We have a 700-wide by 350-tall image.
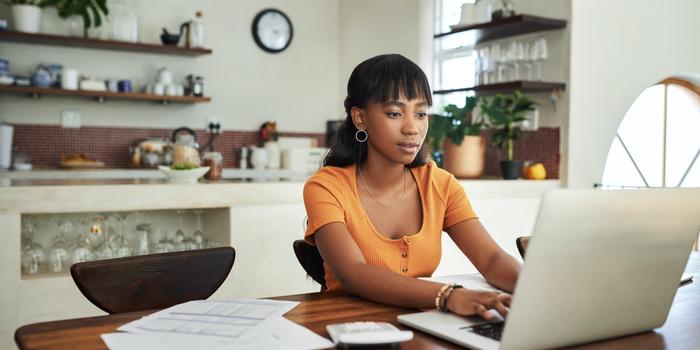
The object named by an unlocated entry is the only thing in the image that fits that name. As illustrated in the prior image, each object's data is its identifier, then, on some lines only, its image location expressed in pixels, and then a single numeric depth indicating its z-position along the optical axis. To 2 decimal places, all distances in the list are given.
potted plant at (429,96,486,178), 3.87
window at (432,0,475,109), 5.07
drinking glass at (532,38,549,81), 3.80
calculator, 0.97
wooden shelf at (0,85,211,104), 4.92
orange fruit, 3.85
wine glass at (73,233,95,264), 2.73
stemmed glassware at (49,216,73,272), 2.70
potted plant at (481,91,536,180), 3.79
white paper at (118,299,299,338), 1.07
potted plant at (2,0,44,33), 4.96
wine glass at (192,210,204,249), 2.99
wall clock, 6.09
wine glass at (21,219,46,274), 2.65
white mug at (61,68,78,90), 5.11
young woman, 1.51
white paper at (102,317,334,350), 0.99
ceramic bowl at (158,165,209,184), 2.96
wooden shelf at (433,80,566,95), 3.77
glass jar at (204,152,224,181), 3.35
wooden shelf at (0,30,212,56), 4.95
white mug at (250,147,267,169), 5.81
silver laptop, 0.88
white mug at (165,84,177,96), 5.46
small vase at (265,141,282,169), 5.91
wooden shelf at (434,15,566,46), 3.73
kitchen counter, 2.49
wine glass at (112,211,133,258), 2.82
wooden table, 1.04
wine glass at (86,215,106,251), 2.77
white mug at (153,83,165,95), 5.41
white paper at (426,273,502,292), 1.46
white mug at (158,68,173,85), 5.52
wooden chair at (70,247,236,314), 1.48
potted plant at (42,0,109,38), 5.10
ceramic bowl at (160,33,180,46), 5.44
